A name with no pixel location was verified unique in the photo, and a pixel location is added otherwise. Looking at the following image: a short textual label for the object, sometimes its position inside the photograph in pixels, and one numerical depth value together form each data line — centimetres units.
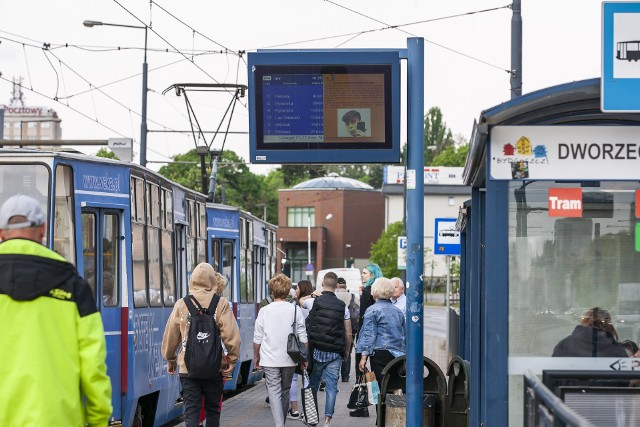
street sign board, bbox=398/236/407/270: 3007
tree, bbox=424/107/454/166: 12988
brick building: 9606
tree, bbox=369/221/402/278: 8199
